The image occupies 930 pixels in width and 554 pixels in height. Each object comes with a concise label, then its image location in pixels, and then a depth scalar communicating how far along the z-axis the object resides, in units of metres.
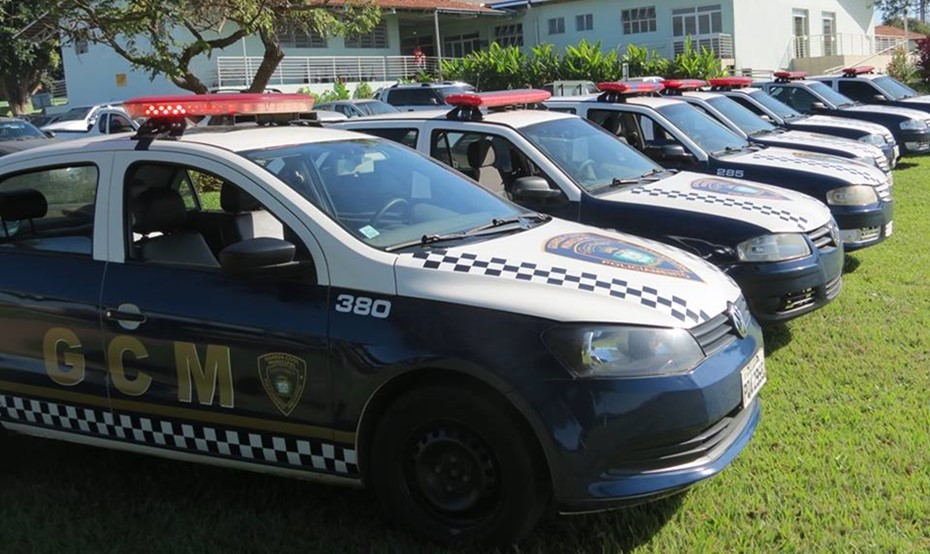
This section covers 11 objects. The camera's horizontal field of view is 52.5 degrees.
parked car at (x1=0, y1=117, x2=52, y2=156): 15.53
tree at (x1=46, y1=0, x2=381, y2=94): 14.11
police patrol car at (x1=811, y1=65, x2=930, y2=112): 17.91
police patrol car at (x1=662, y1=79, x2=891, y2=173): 10.31
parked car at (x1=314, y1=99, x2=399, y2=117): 22.17
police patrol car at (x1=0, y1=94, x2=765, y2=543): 3.28
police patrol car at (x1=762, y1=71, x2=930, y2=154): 15.53
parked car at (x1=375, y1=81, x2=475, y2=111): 23.81
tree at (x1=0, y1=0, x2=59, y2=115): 38.32
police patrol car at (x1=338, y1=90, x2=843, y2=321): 5.80
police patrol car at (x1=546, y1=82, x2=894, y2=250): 7.95
